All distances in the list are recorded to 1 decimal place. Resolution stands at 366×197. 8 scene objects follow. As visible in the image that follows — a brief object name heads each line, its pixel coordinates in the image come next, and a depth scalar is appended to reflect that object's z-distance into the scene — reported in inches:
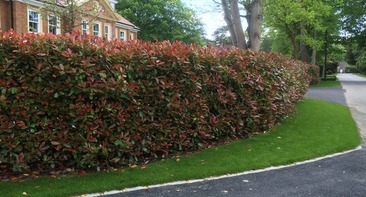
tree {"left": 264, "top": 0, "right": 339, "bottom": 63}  1101.1
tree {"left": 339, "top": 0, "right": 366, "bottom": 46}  1533.0
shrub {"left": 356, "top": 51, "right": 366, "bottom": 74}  2499.4
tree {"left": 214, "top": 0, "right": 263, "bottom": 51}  448.1
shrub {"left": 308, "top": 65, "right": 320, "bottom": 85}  1085.6
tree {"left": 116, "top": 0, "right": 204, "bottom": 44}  1760.2
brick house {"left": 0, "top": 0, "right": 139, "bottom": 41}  823.7
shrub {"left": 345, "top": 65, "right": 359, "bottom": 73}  3110.2
